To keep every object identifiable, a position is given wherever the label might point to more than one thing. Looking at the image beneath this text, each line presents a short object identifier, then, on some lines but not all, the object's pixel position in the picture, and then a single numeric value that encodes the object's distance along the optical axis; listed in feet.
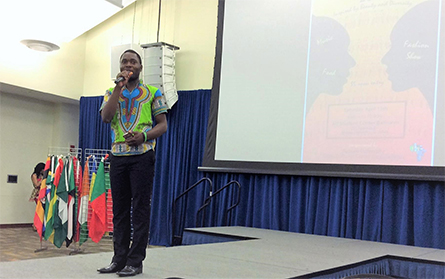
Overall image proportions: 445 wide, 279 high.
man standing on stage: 7.66
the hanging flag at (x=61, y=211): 17.69
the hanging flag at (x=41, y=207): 18.19
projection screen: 14.71
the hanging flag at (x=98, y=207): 17.85
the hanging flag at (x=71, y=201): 17.85
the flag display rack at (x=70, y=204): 17.78
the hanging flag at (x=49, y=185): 17.85
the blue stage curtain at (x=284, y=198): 15.07
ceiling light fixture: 21.91
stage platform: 8.38
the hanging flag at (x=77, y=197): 18.08
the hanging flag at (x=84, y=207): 18.04
